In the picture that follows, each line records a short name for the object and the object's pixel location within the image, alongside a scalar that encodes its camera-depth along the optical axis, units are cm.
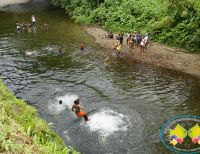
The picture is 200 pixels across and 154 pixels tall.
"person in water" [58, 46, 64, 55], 3270
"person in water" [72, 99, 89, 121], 1958
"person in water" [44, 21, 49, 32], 4082
